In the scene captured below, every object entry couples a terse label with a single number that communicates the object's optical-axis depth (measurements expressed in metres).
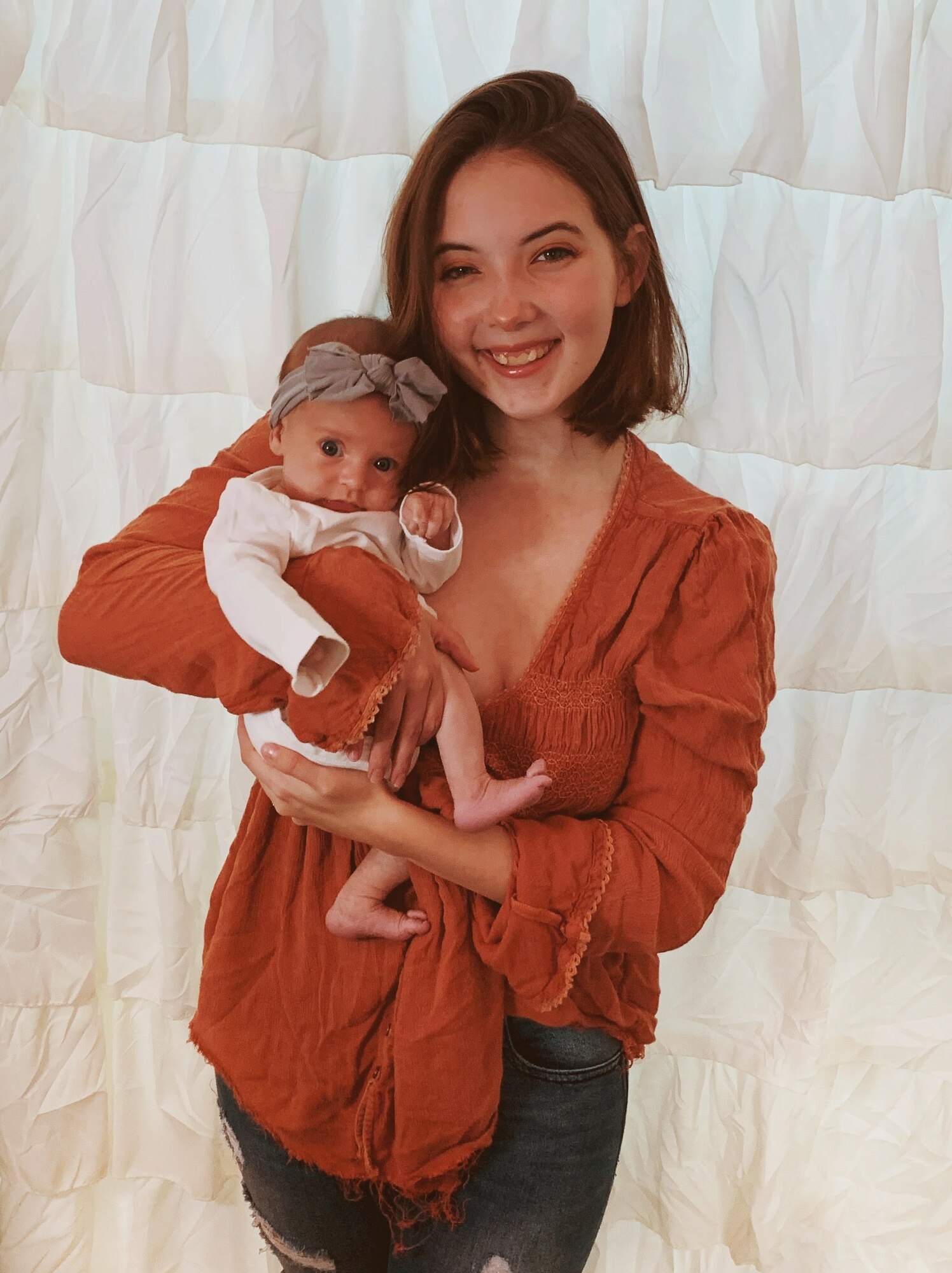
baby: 1.01
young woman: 1.03
